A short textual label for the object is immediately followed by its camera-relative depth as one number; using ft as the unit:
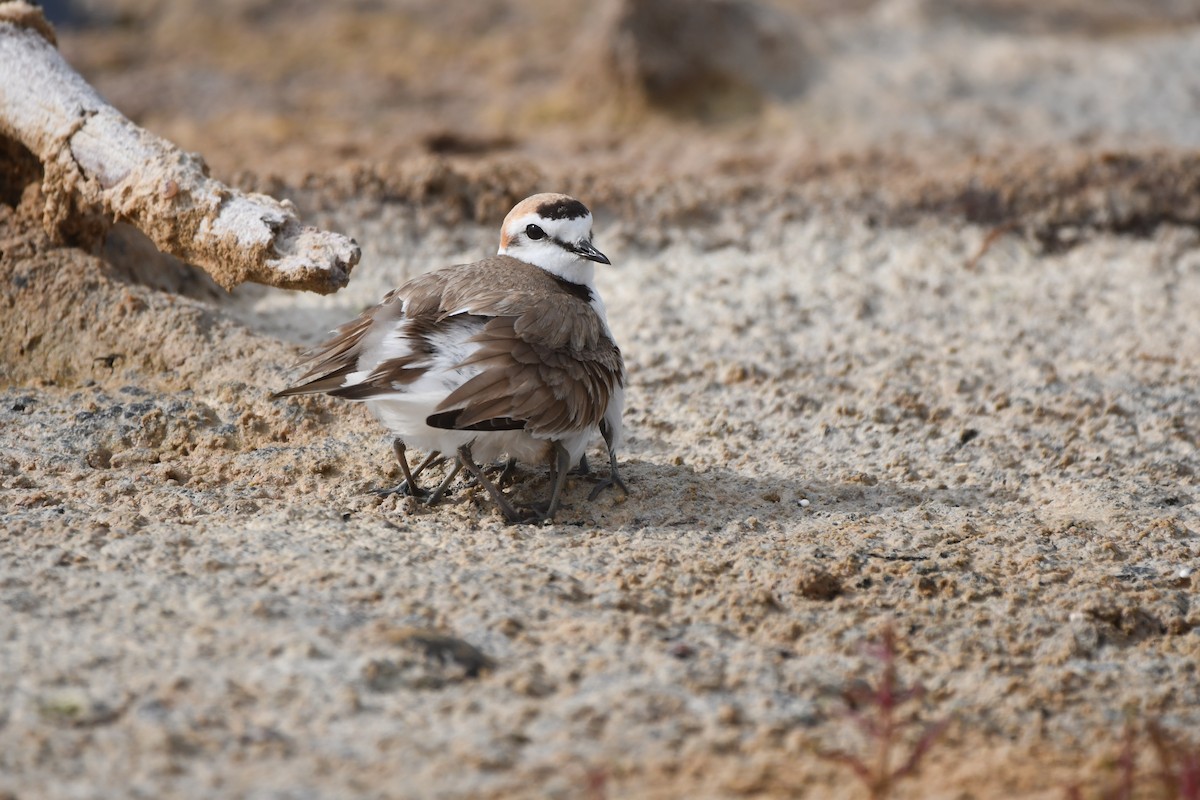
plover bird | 25.70
